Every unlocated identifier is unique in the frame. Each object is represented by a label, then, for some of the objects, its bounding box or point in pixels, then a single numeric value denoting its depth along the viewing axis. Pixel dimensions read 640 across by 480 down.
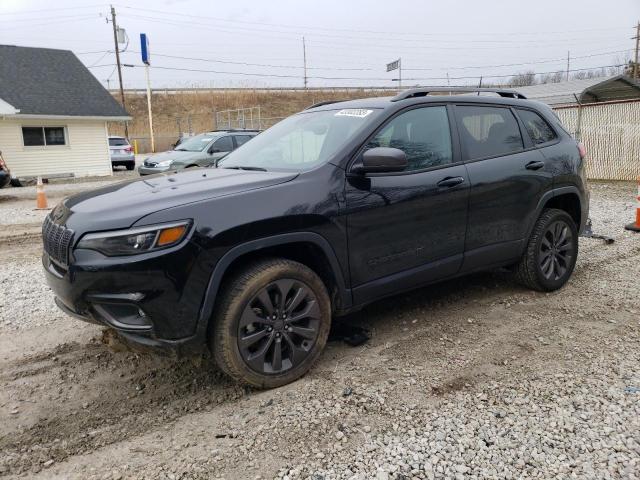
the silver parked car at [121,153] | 25.06
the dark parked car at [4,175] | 13.41
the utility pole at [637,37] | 50.40
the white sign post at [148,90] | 36.38
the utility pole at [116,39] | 41.53
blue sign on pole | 36.03
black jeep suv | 2.89
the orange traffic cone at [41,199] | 11.77
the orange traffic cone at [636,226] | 7.76
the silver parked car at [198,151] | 13.54
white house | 20.27
